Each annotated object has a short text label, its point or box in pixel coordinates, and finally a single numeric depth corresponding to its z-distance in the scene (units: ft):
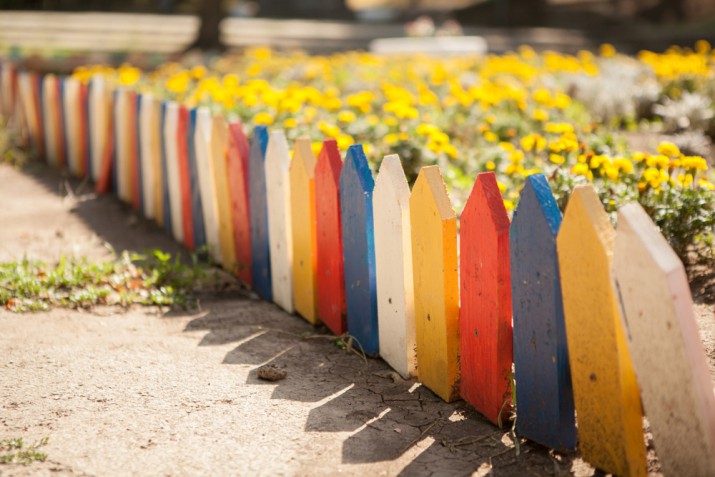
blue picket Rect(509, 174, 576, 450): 7.91
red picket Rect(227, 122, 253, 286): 13.42
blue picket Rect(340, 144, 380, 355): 10.48
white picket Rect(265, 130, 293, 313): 12.20
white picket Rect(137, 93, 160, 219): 17.12
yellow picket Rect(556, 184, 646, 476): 7.39
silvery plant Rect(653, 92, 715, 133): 20.56
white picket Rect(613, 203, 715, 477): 6.86
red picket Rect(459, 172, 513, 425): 8.49
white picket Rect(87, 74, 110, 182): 19.66
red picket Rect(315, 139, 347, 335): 11.13
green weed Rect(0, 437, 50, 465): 8.16
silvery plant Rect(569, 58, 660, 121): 22.71
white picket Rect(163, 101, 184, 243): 15.87
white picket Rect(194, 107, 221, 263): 14.56
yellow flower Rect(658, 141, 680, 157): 11.43
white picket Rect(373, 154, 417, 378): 9.78
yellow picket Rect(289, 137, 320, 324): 11.66
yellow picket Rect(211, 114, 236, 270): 13.94
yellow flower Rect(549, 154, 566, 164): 12.44
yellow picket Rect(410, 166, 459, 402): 9.14
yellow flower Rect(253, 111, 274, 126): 16.65
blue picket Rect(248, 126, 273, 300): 12.77
